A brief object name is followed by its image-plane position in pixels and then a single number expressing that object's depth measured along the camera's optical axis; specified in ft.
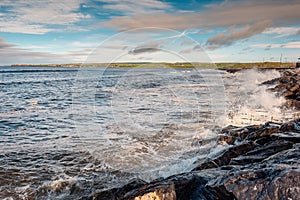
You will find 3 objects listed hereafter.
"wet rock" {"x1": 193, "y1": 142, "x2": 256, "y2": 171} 26.42
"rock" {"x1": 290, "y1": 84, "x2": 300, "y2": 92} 87.76
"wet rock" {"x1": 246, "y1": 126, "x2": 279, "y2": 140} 32.35
